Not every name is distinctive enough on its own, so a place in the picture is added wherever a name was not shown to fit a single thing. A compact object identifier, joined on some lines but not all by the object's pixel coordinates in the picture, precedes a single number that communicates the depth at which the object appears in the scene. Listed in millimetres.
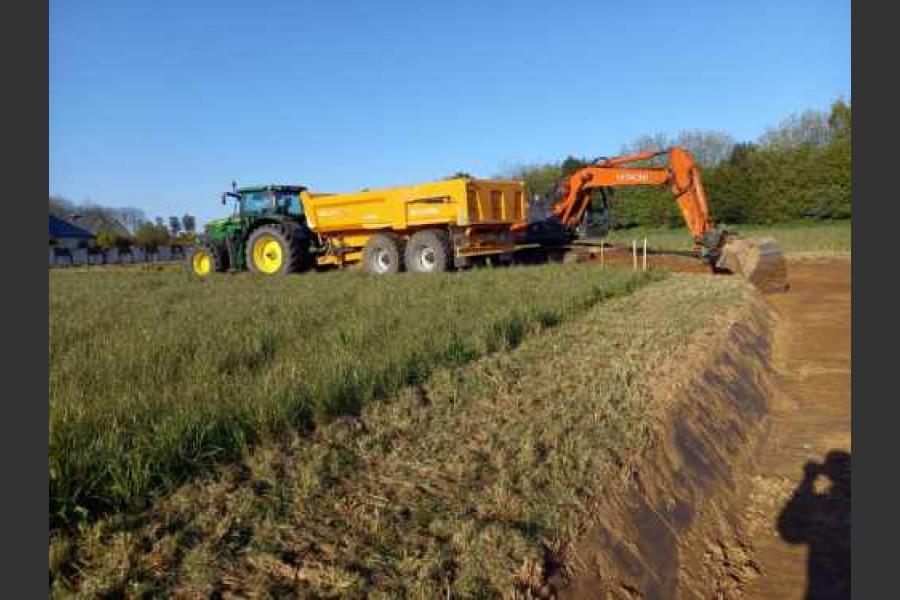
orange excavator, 12047
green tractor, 15047
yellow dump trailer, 13102
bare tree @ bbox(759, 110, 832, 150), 42906
